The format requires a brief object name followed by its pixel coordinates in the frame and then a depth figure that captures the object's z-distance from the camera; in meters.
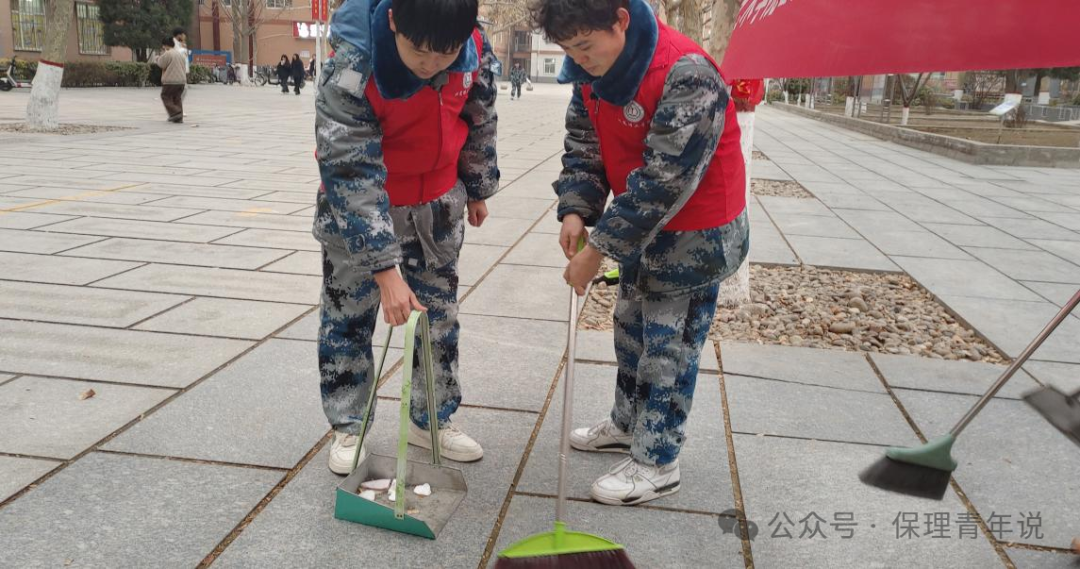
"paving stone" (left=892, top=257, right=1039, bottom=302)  4.64
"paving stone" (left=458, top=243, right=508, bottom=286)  4.57
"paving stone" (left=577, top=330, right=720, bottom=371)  3.38
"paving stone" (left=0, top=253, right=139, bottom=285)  4.18
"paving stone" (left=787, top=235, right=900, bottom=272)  5.25
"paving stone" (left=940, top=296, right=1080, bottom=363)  3.68
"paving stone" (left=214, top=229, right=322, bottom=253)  5.15
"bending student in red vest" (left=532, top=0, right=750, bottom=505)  1.88
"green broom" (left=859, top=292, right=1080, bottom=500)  1.99
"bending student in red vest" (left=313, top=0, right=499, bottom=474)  1.88
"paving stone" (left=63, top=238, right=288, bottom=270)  4.65
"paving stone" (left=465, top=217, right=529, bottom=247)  5.49
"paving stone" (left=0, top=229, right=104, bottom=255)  4.77
